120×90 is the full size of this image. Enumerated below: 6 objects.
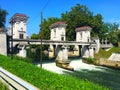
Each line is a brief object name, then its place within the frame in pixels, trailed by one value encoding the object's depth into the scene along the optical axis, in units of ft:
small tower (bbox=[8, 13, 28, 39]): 83.36
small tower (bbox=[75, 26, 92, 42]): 95.04
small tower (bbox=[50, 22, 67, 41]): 90.09
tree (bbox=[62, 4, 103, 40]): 114.33
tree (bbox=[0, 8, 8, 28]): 97.08
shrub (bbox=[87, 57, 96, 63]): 80.65
